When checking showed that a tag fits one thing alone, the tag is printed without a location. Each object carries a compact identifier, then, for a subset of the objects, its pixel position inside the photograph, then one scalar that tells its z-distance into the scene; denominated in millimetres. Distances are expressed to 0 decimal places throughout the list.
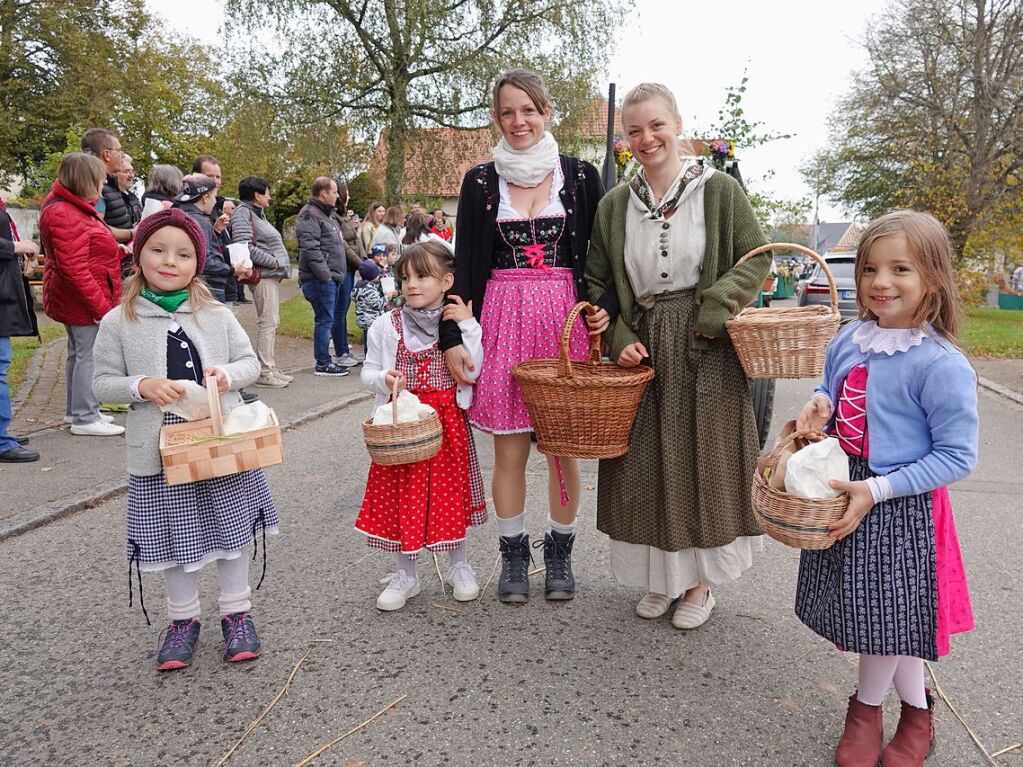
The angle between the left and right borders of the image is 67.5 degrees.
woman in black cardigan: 2951
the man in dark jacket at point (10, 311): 5059
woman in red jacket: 5211
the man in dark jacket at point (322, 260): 8453
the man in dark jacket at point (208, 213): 6398
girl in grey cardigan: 2561
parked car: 13086
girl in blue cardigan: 1949
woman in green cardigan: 2703
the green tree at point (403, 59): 16094
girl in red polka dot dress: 3088
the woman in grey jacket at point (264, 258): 7496
